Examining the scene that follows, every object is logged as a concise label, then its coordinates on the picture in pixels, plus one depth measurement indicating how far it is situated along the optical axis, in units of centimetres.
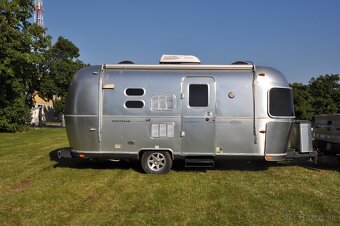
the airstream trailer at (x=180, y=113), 1033
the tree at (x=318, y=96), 4972
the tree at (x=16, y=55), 2564
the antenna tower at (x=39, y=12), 5737
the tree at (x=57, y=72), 4634
